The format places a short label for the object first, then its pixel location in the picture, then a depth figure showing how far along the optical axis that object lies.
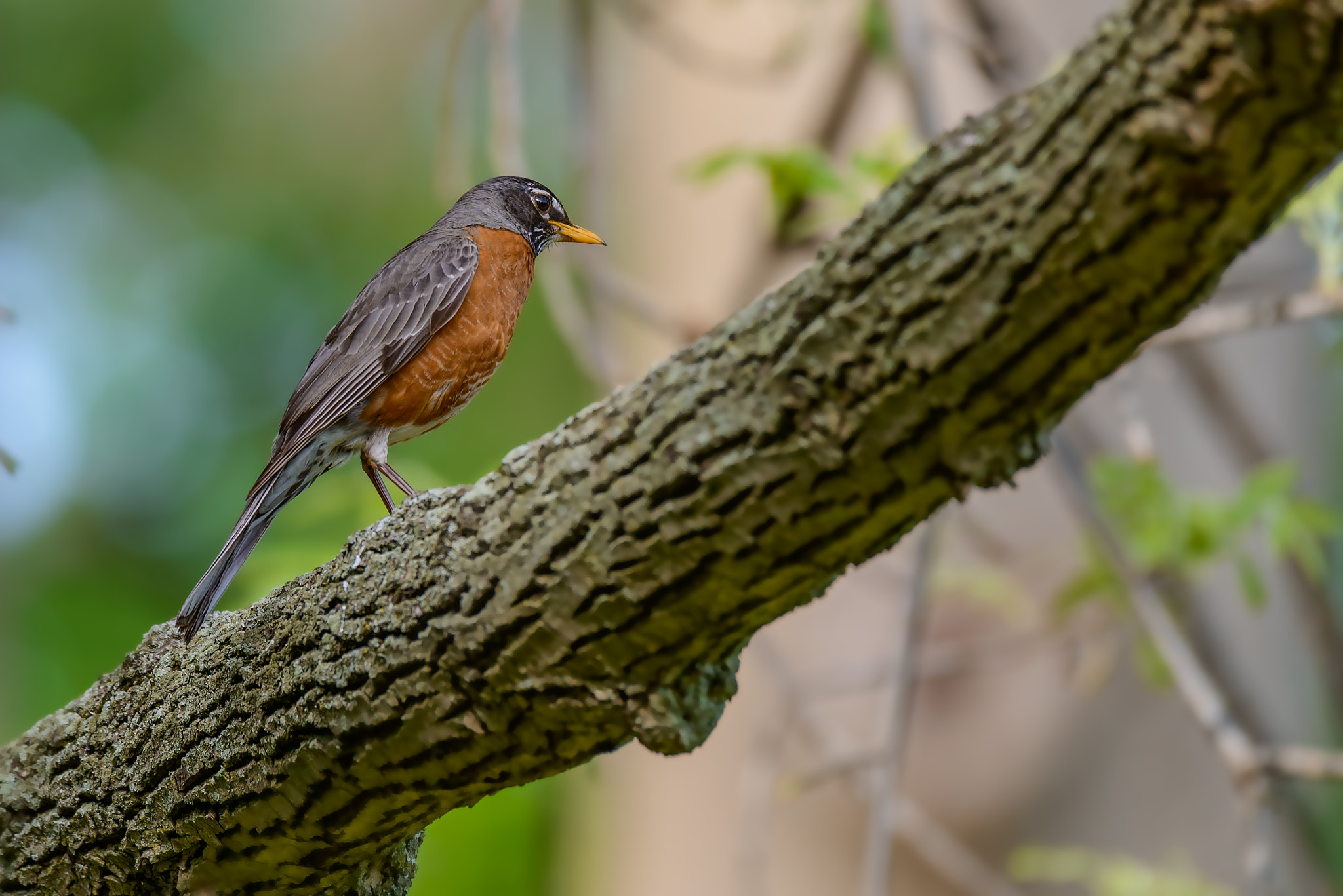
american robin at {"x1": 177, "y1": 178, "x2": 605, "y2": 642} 5.38
